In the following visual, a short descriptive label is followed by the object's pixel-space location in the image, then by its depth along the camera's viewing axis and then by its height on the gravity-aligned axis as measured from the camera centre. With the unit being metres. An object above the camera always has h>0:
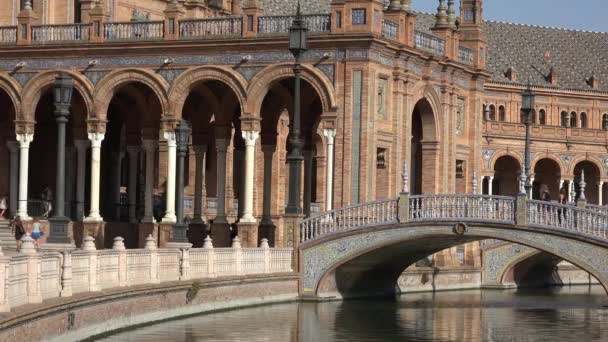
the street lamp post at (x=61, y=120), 36.00 +1.92
